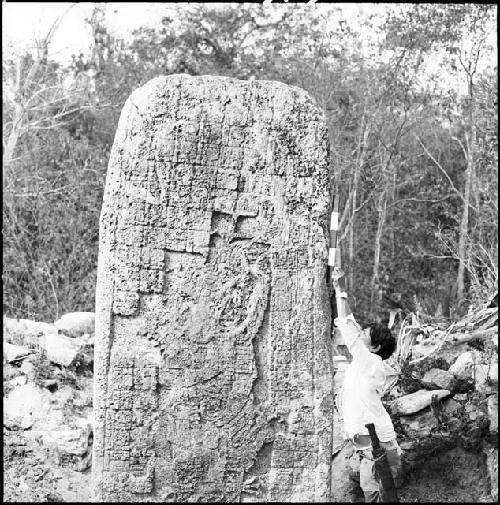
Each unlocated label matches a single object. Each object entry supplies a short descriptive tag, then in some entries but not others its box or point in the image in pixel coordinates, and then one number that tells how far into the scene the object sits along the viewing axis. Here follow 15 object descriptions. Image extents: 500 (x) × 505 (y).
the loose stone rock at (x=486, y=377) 6.84
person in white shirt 5.62
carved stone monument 5.30
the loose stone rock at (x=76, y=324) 8.30
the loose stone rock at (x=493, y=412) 6.27
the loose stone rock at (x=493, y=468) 5.93
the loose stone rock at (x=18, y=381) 6.89
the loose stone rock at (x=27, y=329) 7.89
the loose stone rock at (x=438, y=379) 7.12
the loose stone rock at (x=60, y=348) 7.23
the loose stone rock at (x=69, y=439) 6.25
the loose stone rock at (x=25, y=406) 6.50
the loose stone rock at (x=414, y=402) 6.90
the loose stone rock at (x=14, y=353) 7.25
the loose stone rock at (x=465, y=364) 7.30
